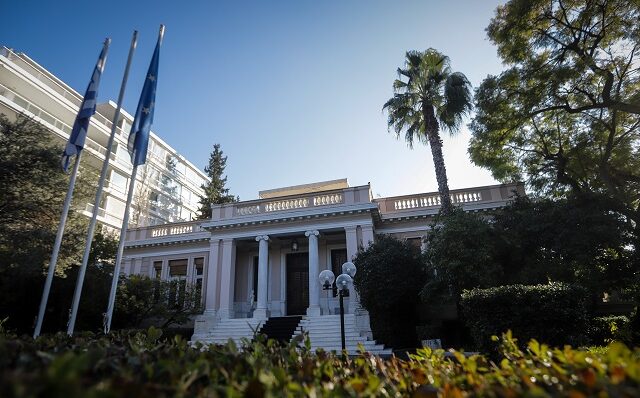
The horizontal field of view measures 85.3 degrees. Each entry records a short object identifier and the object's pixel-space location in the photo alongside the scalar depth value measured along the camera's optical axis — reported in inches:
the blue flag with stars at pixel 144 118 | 394.3
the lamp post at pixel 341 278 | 383.9
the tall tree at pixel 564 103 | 518.3
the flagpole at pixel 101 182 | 341.1
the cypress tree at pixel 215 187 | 1397.6
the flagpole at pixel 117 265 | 368.8
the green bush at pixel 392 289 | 537.6
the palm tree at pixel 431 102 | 623.2
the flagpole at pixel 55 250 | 334.4
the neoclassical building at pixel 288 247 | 650.2
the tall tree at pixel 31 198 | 461.4
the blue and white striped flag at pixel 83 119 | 369.7
